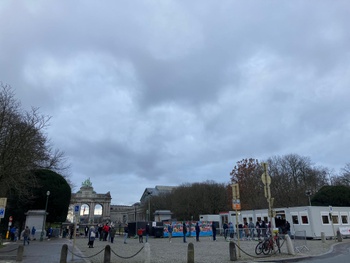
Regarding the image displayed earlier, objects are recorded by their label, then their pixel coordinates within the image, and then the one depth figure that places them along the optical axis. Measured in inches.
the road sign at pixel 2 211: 718.0
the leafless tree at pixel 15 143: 913.5
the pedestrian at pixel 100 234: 1545.3
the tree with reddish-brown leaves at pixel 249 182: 2273.6
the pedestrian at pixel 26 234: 1200.6
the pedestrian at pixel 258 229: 1284.7
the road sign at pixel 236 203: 678.5
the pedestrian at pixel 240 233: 1376.4
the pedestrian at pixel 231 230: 1337.4
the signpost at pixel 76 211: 684.6
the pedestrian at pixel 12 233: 1444.4
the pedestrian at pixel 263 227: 1278.8
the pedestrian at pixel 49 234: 1610.5
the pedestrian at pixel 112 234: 1335.0
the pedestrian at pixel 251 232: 1333.0
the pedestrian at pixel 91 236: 1035.9
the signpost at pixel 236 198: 678.5
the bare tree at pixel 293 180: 2343.8
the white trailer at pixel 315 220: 1302.9
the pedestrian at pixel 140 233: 1299.2
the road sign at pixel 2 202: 725.7
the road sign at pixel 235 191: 679.6
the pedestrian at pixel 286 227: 1171.4
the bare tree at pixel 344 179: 2468.0
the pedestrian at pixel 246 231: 1353.1
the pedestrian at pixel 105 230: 1487.1
